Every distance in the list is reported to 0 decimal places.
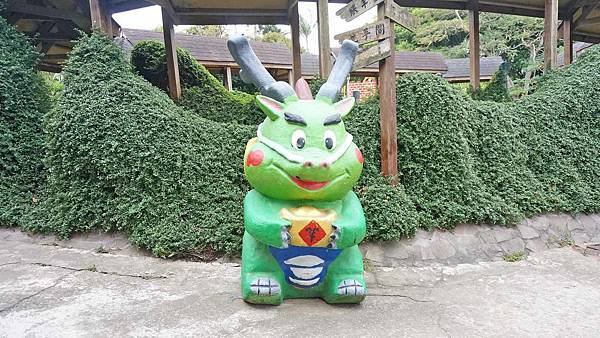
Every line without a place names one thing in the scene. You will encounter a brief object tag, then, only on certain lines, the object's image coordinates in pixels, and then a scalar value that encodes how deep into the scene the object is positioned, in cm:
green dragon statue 284
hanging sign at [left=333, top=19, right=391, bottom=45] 459
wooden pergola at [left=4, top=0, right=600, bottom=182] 487
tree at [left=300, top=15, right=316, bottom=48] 3038
